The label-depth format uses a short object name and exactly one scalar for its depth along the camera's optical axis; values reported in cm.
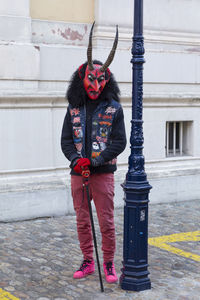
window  968
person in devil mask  541
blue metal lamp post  527
